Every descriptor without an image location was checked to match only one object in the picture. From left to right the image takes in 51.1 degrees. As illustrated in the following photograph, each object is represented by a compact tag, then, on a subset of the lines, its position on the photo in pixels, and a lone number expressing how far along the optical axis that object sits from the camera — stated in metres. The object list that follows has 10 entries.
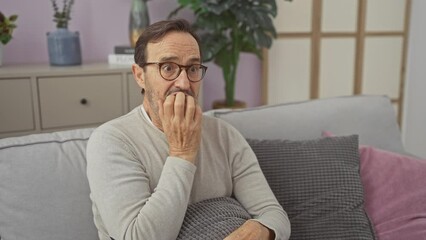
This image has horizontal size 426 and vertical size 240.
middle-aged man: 1.09
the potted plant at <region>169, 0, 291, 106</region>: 2.57
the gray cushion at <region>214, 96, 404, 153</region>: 1.75
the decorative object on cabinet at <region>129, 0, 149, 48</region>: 2.47
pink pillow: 1.50
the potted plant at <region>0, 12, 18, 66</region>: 2.20
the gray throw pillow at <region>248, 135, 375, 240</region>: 1.45
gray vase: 2.28
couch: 1.25
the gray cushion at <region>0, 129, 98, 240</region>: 1.23
